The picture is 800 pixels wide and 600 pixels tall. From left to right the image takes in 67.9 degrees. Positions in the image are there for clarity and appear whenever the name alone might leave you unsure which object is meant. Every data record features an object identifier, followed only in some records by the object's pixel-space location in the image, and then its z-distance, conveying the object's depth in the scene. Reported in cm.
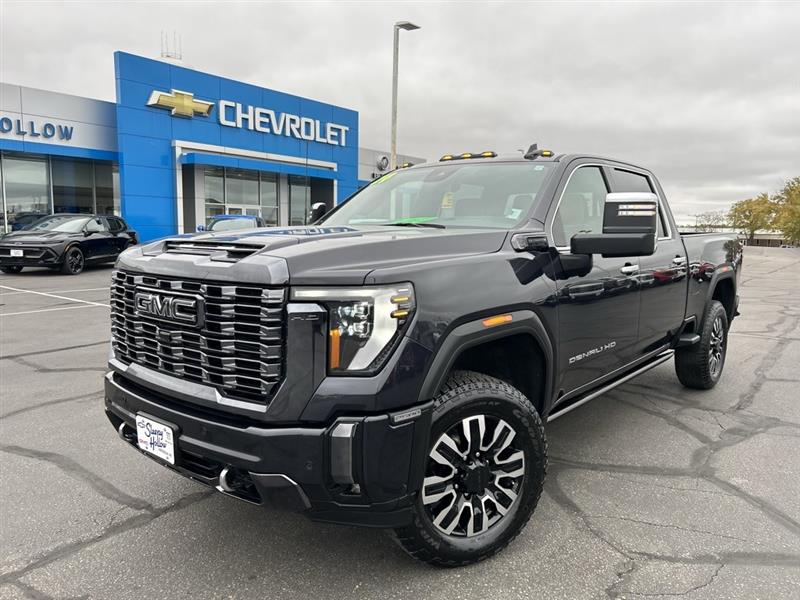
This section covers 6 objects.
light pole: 1587
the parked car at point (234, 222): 1459
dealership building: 1998
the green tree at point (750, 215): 6975
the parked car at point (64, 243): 1442
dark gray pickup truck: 215
